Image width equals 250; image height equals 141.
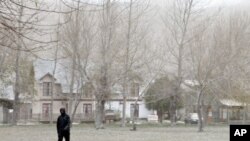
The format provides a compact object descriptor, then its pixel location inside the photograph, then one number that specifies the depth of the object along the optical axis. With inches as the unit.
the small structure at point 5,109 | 2361.0
